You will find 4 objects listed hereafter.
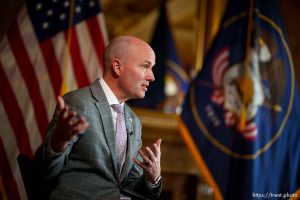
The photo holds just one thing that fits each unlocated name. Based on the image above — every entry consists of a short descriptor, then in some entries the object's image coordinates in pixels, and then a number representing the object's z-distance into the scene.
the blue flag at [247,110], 7.28
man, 3.39
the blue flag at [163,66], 13.43
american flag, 7.12
